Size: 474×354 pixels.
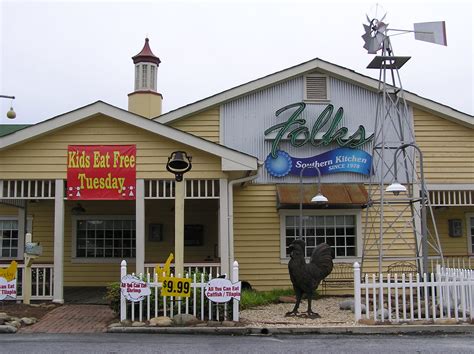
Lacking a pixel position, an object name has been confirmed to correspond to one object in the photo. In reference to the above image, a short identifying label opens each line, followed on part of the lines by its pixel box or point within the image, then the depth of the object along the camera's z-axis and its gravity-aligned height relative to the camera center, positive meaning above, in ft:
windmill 50.72 +3.34
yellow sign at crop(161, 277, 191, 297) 33.32 -2.86
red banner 42.11 +4.53
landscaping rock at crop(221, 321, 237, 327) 32.73 -4.94
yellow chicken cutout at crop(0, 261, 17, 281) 37.86 -2.23
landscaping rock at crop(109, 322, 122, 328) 32.93 -4.97
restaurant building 42.16 +4.76
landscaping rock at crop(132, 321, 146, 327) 32.83 -4.91
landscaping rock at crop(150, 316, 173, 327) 32.81 -4.78
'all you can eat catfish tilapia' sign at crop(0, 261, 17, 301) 37.78 -2.80
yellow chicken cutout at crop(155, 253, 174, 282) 33.71 -2.01
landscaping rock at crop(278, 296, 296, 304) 44.49 -4.91
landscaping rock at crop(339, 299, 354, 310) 40.06 -4.84
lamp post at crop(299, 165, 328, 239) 42.78 +2.72
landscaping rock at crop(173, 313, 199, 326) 33.09 -4.74
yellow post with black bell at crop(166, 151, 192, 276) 34.55 +2.40
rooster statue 36.04 -2.04
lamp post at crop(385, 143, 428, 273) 37.27 +1.33
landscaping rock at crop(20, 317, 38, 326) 34.60 -4.92
